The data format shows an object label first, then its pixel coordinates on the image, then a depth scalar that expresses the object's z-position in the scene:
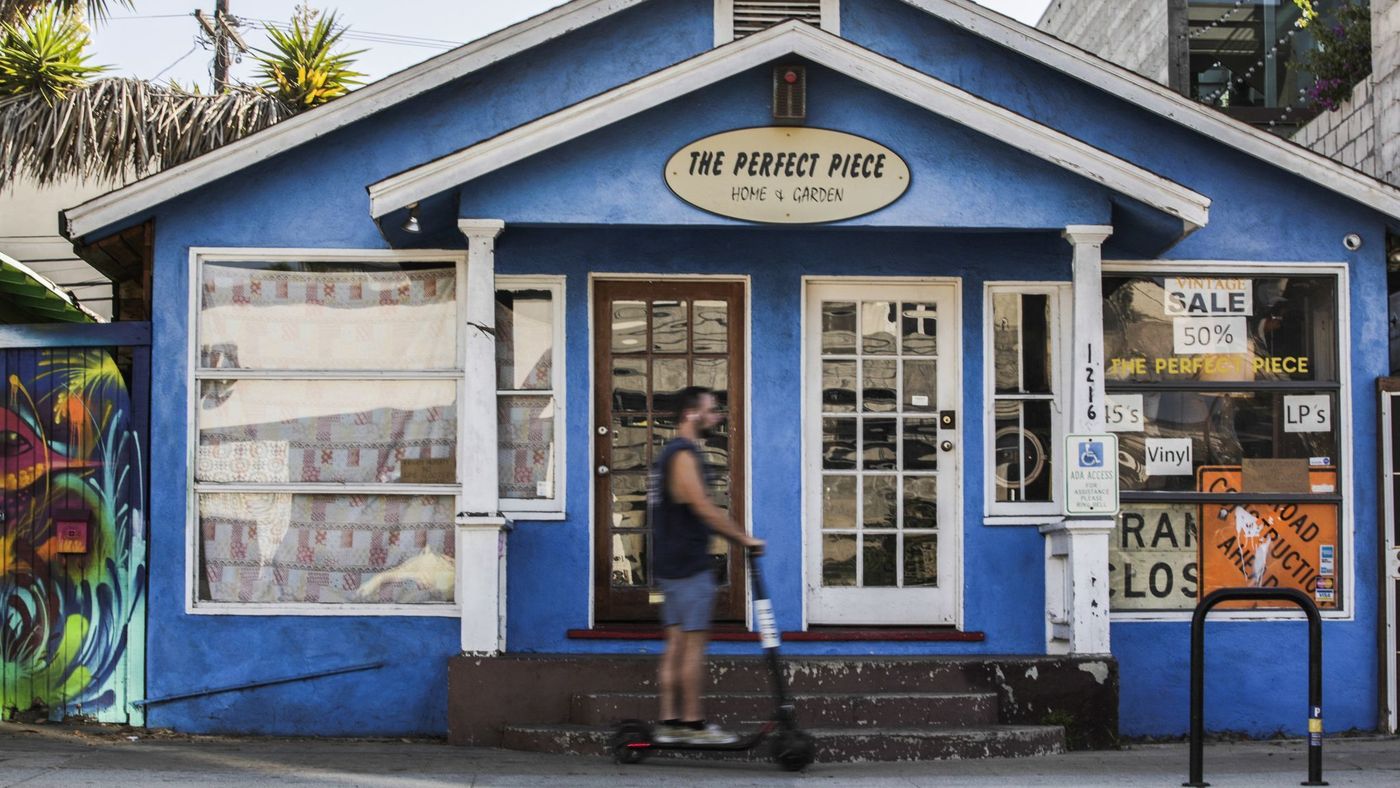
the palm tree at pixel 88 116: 14.36
